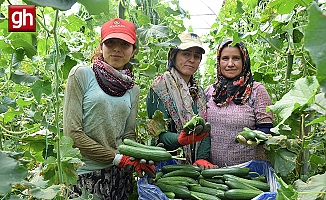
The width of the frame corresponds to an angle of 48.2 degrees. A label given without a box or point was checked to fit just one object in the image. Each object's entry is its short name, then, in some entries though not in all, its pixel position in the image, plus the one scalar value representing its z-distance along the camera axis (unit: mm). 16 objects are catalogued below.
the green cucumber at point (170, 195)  2124
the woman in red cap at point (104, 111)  2133
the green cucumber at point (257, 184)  2205
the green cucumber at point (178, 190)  2195
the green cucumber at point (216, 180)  2340
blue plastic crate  1841
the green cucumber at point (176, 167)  2424
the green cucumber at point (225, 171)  2316
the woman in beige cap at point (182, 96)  2559
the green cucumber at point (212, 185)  2252
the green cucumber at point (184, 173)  2381
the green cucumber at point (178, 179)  2309
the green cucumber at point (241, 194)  2109
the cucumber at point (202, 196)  2160
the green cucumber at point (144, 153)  2096
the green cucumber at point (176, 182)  2264
